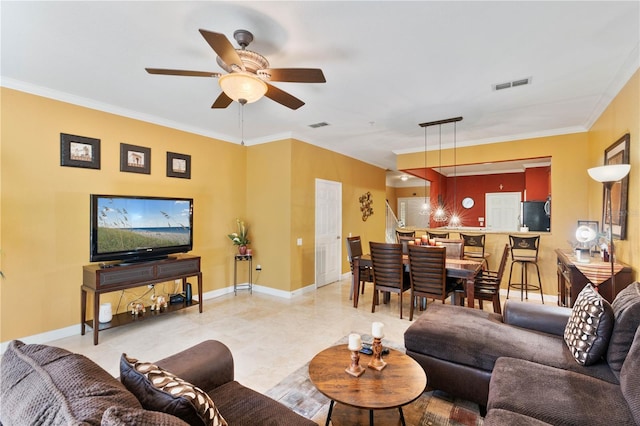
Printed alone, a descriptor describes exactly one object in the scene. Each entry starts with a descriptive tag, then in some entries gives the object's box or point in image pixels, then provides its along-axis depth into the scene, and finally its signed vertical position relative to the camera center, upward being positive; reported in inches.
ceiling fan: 86.5 +41.4
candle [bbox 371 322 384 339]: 74.8 -30.4
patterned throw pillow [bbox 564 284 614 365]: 70.7 -28.9
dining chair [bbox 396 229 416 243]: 237.1 -17.8
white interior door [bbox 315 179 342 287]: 225.3 -16.4
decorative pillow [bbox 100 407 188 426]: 26.9 -19.9
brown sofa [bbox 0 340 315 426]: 29.6 -21.0
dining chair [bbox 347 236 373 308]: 177.2 -35.2
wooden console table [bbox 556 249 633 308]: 107.2 -23.8
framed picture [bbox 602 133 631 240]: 113.7 +8.1
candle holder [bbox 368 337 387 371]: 74.8 -37.5
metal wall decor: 279.4 +5.7
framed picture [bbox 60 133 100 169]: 134.2 +26.7
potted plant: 201.5 -19.1
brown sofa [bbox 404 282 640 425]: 57.2 -37.6
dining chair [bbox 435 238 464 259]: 184.7 -23.0
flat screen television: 133.0 -9.3
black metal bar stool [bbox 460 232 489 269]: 203.2 -21.3
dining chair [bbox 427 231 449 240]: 234.4 -18.5
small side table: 203.6 -44.6
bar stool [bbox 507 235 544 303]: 189.3 -30.2
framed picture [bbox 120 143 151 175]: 153.9 +26.8
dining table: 142.3 -30.3
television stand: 127.3 -32.9
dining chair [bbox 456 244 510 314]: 143.9 -38.5
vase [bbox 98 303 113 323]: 135.0 -48.1
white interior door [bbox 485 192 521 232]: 346.9 +2.7
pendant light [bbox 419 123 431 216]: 197.2 +43.4
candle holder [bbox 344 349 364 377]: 71.0 -38.2
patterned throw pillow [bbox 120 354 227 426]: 37.1 -24.4
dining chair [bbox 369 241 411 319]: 157.8 -31.9
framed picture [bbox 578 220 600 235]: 156.2 -5.8
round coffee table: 61.9 -39.6
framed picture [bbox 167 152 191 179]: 174.1 +26.5
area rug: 78.6 -56.1
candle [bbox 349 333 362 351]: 71.8 -32.3
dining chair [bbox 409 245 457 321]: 144.3 -31.2
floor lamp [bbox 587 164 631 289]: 100.0 +13.7
